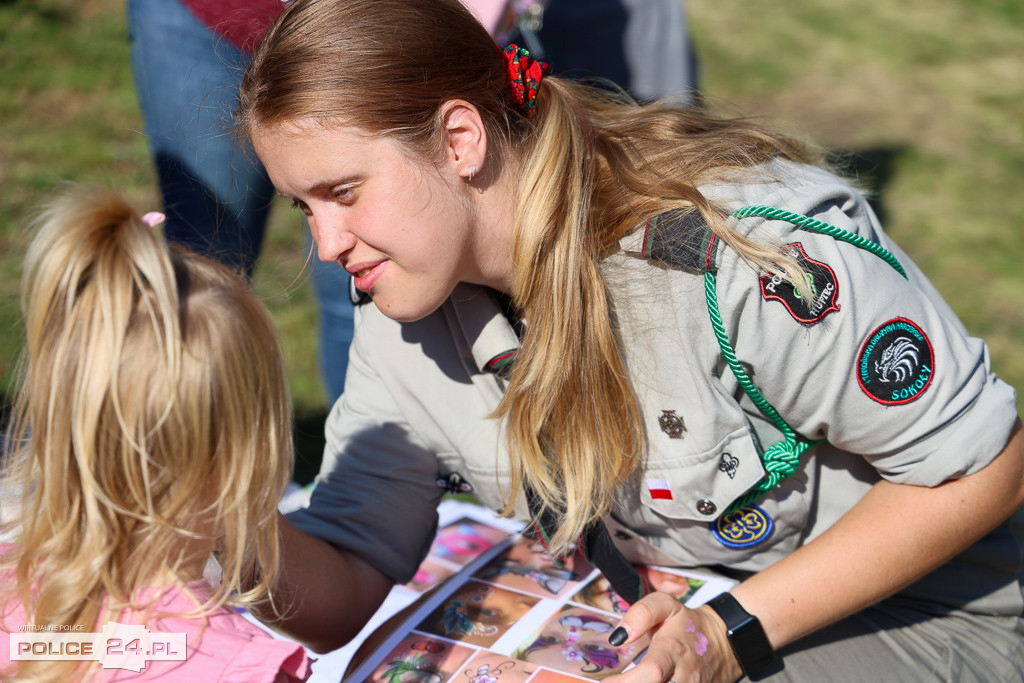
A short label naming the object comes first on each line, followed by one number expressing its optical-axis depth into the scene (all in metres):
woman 1.80
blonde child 1.69
